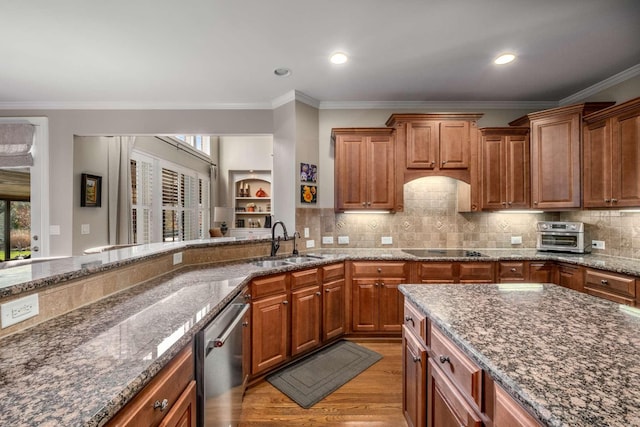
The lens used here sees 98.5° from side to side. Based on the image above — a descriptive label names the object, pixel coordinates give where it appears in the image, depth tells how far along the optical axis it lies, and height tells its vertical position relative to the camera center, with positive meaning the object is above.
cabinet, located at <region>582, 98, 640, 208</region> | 2.42 +0.54
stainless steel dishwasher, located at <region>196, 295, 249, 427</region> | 1.20 -0.77
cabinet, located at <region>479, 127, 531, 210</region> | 3.12 +0.53
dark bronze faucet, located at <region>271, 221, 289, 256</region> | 2.91 -0.29
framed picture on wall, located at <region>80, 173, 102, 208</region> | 3.47 +0.32
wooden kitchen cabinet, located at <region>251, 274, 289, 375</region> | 2.12 -0.86
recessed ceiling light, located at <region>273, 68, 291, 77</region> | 2.67 +1.42
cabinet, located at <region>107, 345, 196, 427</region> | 0.77 -0.60
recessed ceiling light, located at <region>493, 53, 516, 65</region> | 2.45 +1.42
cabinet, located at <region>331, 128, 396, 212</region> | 3.16 +0.55
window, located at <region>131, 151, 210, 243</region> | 4.31 +0.26
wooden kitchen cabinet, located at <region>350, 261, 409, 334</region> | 2.89 -0.85
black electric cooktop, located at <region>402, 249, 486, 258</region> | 3.01 -0.43
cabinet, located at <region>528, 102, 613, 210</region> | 2.83 +0.64
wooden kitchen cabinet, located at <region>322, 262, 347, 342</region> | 2.70 -0.88
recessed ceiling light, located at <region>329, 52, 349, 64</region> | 2.41 +1.41
